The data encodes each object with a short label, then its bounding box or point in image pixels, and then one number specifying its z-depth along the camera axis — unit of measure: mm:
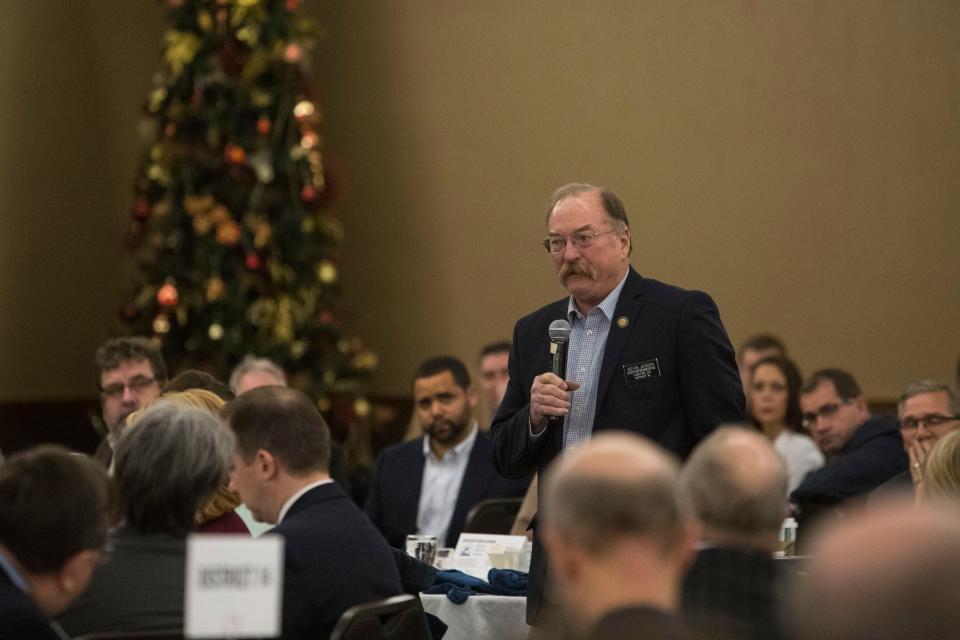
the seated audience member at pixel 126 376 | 11164
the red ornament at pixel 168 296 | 15555
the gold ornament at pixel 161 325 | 15594
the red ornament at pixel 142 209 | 16000
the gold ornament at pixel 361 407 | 15859
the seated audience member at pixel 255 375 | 12914
